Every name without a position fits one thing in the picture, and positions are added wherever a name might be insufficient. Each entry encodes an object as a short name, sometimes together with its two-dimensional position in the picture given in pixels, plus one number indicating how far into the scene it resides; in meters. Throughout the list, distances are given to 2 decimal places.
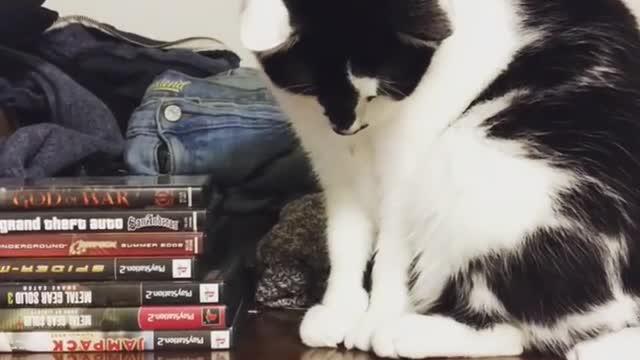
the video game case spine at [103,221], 1.00
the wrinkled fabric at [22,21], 1.30
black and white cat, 0.92
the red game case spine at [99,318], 0.98
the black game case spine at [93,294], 0.98
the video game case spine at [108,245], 0.99
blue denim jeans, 1.24
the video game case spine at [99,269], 0.99
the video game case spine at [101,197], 1.00
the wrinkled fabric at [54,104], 1.25
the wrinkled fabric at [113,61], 1.38
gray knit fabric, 1.16
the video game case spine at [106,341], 0.99
